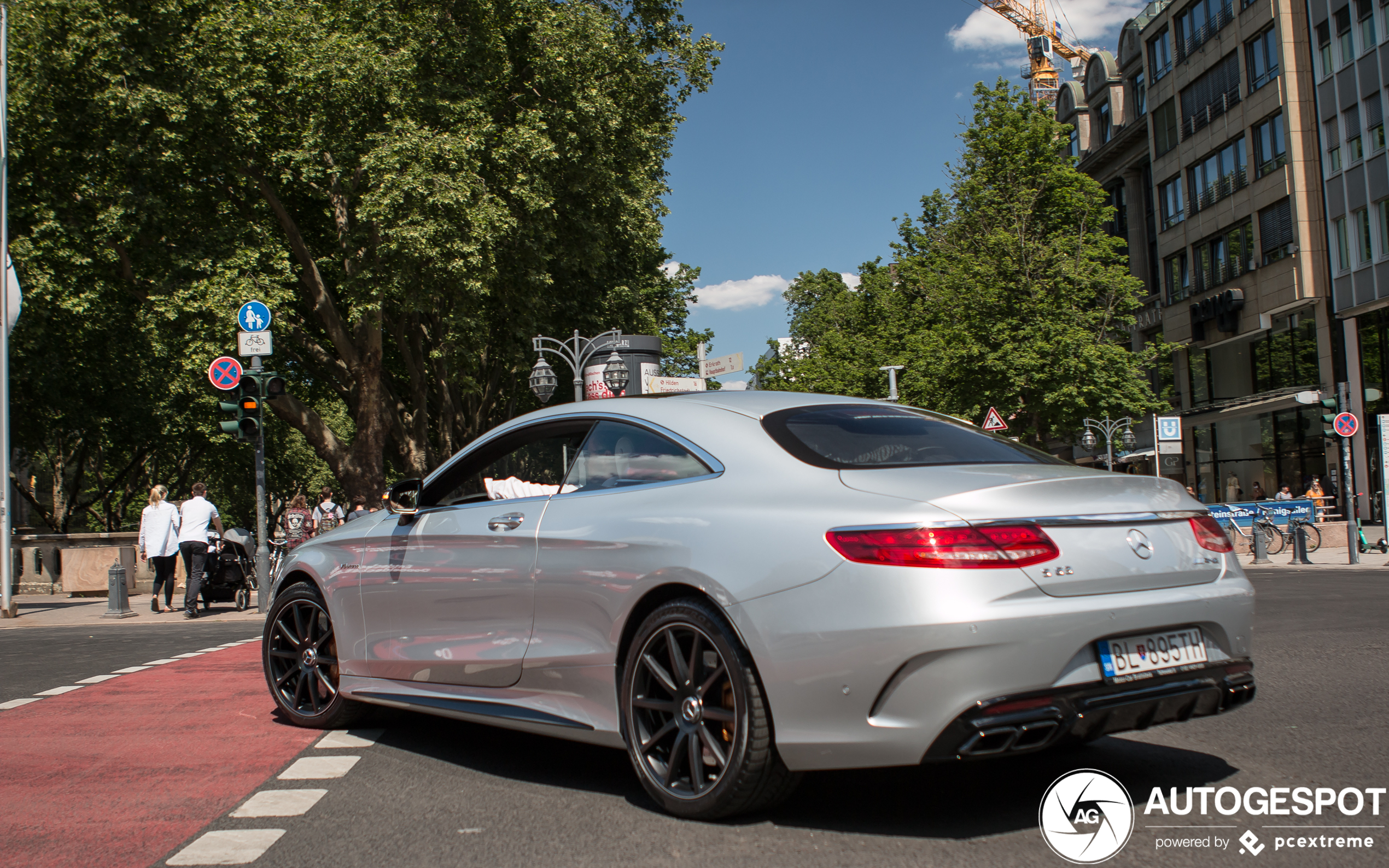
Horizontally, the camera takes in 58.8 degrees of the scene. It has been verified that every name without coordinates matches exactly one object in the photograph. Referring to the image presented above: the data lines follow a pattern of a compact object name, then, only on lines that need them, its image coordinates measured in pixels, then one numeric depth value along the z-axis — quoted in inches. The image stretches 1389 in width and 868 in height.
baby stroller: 701.9
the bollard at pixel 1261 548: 910.4
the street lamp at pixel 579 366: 981.2
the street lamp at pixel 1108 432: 1423.5
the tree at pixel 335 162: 844.6
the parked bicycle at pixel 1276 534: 931.3
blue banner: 949.8
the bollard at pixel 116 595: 650.2
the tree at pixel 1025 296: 1326.3
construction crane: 4320.9
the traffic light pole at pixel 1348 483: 809.5
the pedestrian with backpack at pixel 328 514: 882.8
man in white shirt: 645.3
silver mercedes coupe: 142.3
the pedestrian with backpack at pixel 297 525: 836.6
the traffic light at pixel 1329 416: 889.5
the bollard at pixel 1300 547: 872.9
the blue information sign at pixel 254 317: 705.0
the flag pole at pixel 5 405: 659.4
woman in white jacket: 666.8
